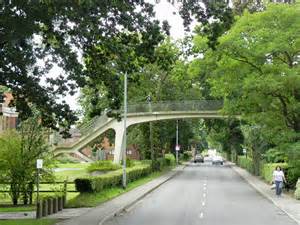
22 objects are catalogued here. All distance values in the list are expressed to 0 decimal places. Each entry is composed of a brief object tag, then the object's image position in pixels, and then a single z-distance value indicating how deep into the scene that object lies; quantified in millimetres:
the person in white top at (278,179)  34406
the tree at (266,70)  35375
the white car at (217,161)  108762
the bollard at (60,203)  26578
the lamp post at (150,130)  64562
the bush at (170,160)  80625
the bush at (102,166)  47838
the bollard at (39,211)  23297
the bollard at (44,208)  24047
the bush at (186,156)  128750
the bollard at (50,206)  24912
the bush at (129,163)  55459
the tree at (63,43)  17641
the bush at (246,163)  66288
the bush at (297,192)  32000
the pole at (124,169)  38188
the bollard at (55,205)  25688
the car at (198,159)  117638
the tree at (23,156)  31531
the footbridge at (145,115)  66438
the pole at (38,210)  23275
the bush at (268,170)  42994
